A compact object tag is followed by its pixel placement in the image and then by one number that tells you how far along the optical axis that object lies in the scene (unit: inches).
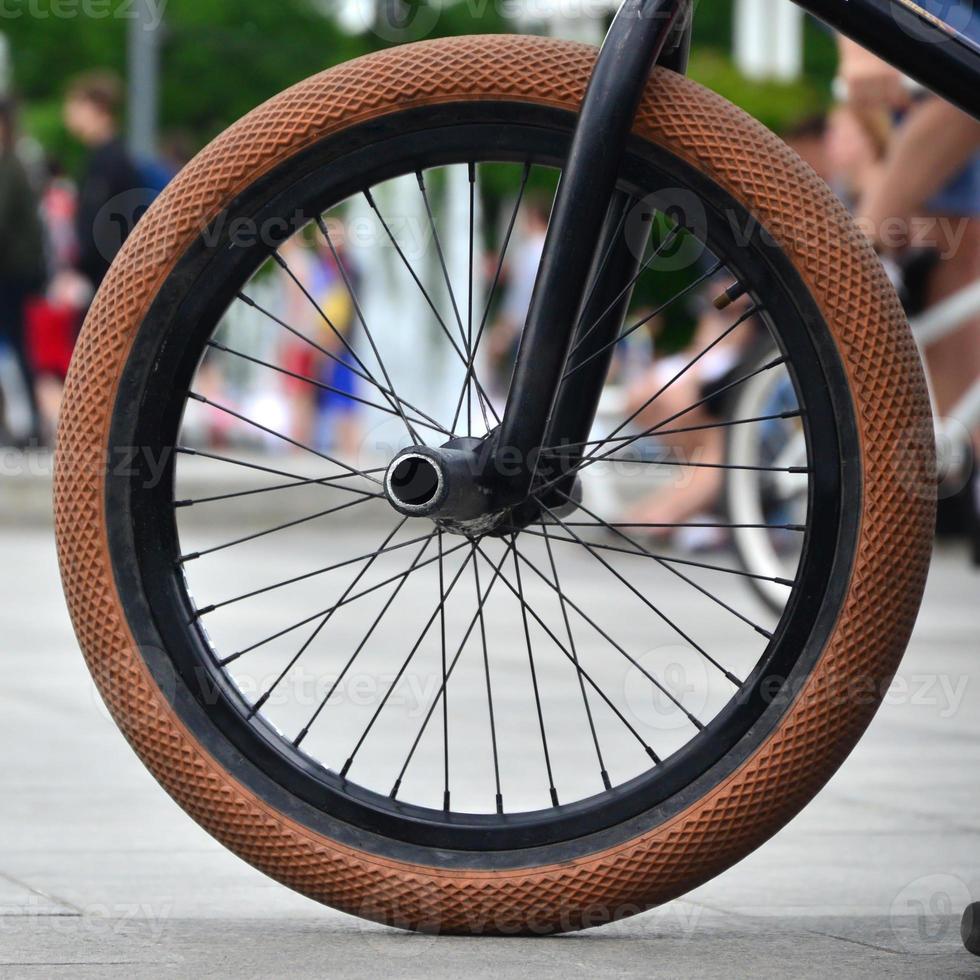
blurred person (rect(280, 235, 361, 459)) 561.9
